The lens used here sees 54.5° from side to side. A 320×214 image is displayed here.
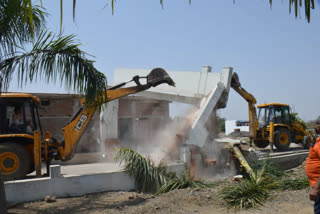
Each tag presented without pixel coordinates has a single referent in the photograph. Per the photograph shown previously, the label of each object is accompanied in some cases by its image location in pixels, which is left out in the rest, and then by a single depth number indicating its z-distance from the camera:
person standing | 4.06
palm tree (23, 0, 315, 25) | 2.56
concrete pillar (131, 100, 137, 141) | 16.48
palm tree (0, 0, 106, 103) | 6.09
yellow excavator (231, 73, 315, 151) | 16.28
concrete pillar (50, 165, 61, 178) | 8.09
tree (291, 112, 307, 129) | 18.93
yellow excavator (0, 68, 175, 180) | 8.10
